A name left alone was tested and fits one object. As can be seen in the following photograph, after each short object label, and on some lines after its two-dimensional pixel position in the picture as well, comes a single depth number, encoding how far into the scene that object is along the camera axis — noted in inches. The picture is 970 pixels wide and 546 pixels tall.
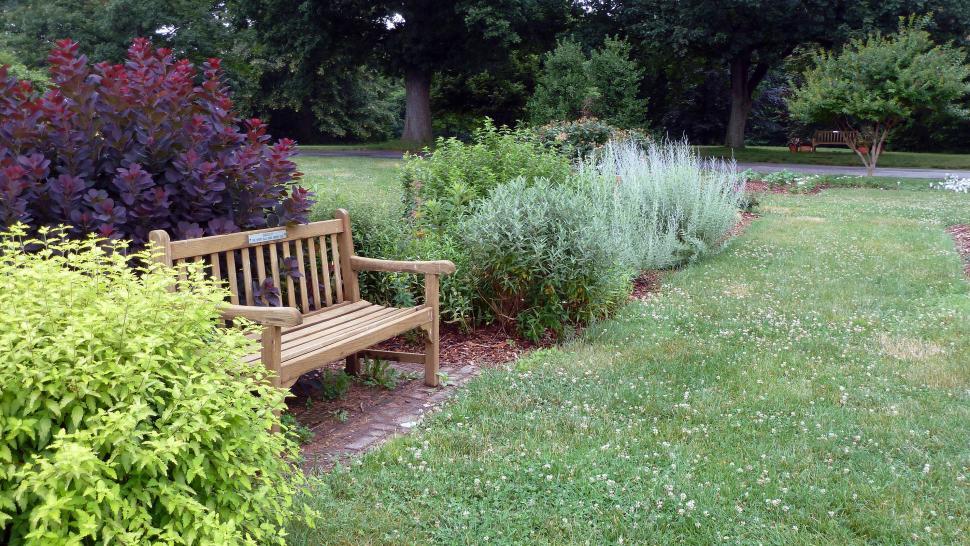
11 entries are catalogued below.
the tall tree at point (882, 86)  722.8
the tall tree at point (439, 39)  981.2
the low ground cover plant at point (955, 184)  642.2
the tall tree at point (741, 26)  977.5
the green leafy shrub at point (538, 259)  224.5
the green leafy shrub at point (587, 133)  569.0
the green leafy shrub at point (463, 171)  261.9
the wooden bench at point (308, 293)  133.9
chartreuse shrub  72.7
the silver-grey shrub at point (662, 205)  322.7
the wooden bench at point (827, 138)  1409.9
